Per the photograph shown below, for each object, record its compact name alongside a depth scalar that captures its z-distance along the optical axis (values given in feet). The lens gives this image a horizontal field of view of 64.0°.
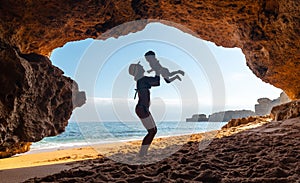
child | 14.93
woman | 14.69
